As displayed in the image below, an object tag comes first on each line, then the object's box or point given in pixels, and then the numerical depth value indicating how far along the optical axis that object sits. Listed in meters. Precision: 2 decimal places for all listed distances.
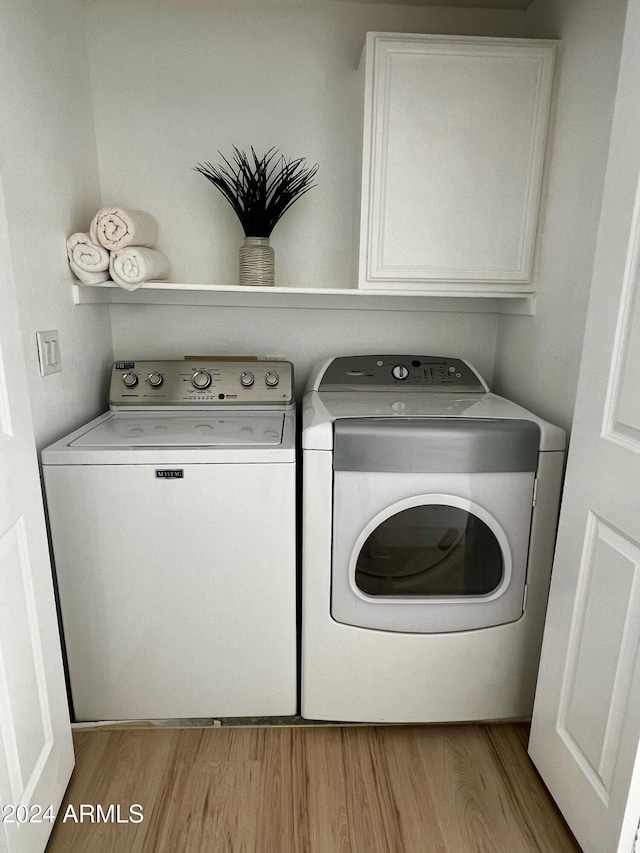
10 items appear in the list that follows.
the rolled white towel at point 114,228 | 1.63
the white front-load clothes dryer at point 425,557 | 1.42
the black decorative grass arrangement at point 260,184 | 1.81
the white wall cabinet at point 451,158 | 1.58
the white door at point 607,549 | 1.06
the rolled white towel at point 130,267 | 1.63
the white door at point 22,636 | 1.05
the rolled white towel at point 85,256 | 1.64
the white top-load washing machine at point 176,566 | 1.41
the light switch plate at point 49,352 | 1.48
